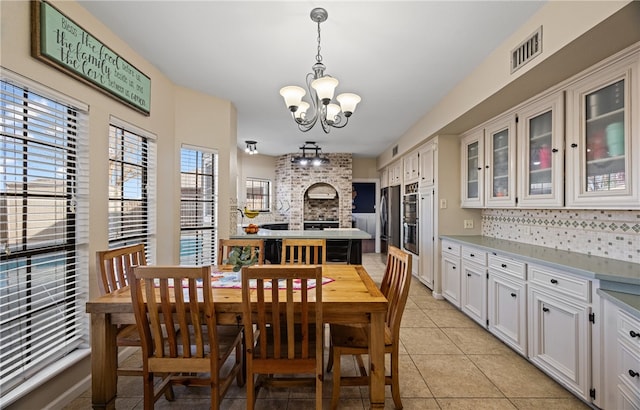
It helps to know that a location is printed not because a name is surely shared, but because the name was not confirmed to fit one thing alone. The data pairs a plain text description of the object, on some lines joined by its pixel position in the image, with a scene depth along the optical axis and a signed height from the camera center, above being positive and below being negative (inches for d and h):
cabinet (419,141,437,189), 165.7 +24.4
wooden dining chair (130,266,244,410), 58.6 -25.8
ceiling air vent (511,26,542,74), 78.5 +43.7
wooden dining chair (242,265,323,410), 57.8 -24.6
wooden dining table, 64.8 -26.1
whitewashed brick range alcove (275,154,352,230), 286.0 +22.2
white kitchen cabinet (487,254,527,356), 95.2 -33.2
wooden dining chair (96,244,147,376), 72.4 -18.9
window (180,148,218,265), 133.7 -0.3
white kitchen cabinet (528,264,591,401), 73.0 -32.8
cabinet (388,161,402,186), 235.8 +27.3
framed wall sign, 66.6 +39.9
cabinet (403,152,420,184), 193.2 +27.0
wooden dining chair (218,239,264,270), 102.7 -15.1
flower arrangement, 79.1 -14.3
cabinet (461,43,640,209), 72.2 +18.9
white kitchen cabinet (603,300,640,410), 58.8 -32.2
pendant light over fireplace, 238.6 +42.2
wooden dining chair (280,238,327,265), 106.6 -14.3
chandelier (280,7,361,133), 81.1 +33.5
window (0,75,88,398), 63.1 -6.7
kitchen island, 149.3 -20.2
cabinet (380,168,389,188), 276.5 +27.6
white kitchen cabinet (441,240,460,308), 139.3 -32.6
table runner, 76.6 -20.8
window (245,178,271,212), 289.4 +11.3
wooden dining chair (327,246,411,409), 71.2 -33.3
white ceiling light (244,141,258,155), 227.4 +45.0
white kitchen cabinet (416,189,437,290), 164.9 -18.9
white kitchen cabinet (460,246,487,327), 117.0 -33.0
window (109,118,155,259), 96.0 +7.0
